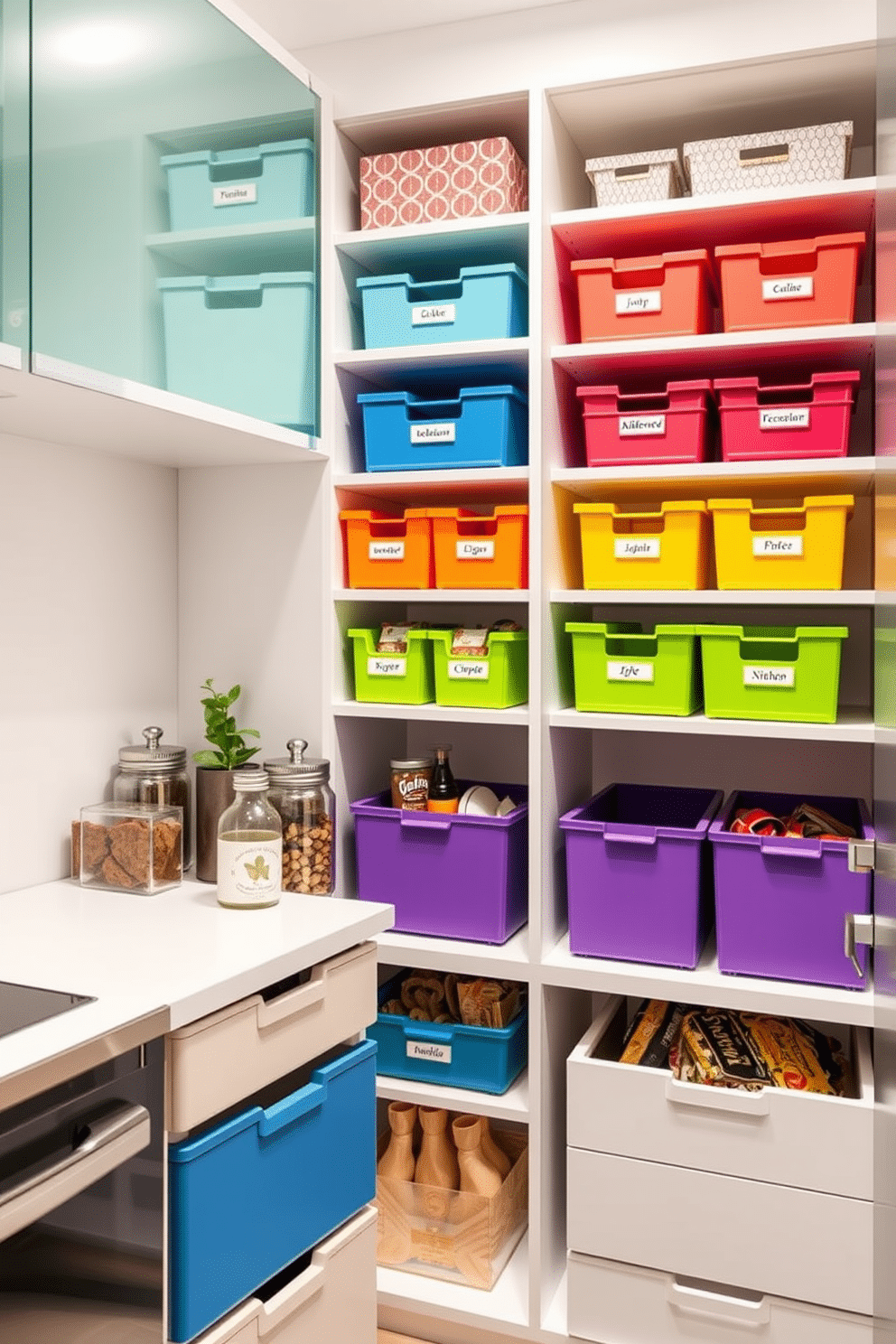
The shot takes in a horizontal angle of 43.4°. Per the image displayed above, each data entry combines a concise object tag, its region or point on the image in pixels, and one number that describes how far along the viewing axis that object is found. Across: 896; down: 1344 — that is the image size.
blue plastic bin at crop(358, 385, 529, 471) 2.18
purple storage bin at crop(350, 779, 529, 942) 2.20
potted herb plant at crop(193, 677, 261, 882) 2.13
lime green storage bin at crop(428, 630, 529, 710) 2.20
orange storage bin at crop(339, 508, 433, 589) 2.26
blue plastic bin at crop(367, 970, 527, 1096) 2.20
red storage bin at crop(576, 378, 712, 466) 2.09
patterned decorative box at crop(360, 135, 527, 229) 2.17
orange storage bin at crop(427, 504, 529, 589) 2.17
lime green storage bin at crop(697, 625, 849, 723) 1.99
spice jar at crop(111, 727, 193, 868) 2.14
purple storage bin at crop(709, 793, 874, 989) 1.95
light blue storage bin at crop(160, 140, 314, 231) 1.86
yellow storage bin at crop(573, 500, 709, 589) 2.09
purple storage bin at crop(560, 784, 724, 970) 2.07
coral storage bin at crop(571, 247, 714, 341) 2.08
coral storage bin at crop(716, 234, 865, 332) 1.98
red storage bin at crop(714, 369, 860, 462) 1.99
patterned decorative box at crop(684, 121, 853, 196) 1.99
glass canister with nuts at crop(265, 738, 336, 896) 2.16
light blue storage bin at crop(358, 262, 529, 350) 2.17
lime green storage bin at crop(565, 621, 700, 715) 2.10
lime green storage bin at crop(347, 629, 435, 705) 2.27
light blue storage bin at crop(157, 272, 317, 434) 1.84
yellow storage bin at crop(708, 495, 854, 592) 1.98
